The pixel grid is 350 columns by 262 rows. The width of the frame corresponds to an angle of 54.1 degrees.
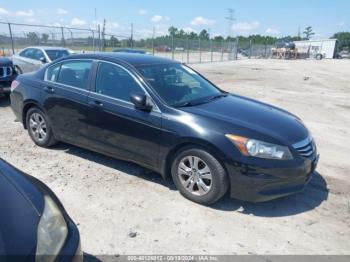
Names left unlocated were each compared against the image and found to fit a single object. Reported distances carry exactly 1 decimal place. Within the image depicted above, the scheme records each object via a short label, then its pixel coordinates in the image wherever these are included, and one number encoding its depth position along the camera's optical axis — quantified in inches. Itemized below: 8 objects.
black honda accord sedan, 143.9
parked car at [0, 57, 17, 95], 344.2
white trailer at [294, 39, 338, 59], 2664.9
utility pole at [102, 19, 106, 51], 929.5
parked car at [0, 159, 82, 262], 68.9
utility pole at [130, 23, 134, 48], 1067.3
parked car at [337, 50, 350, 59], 2870.3
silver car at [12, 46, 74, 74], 487.8
